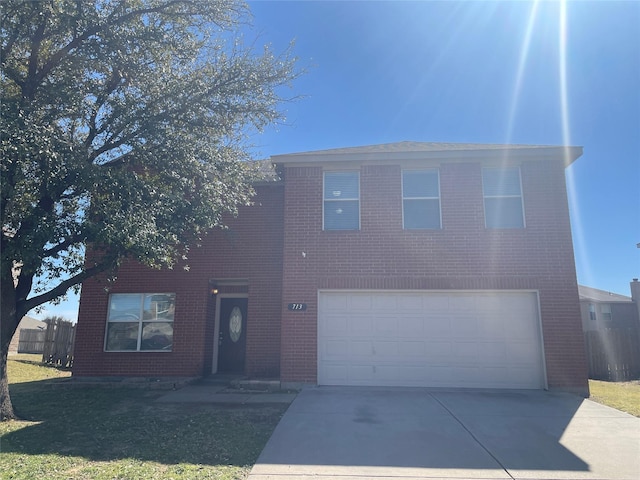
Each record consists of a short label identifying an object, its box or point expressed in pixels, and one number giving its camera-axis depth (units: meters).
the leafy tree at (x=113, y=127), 7.53
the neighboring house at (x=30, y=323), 36.72
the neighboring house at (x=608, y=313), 24.64
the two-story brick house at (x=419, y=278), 10.30
